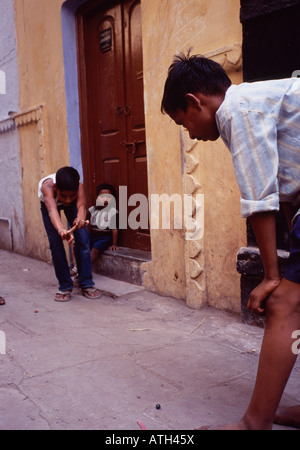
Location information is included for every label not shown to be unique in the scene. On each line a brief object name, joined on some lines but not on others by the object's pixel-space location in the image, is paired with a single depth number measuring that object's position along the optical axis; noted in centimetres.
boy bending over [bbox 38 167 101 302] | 415
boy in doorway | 505
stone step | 449
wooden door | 478
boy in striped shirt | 153
